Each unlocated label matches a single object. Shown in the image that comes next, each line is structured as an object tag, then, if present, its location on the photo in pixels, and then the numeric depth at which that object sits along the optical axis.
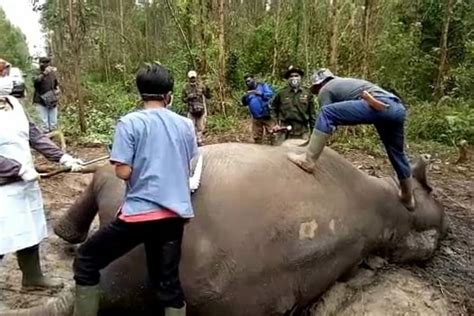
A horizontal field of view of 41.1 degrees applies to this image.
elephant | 4.01
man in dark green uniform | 9.22
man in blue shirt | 3.42
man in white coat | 4.10
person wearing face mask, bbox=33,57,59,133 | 12.48
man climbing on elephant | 4.66
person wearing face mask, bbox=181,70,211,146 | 12.25
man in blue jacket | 11.23
